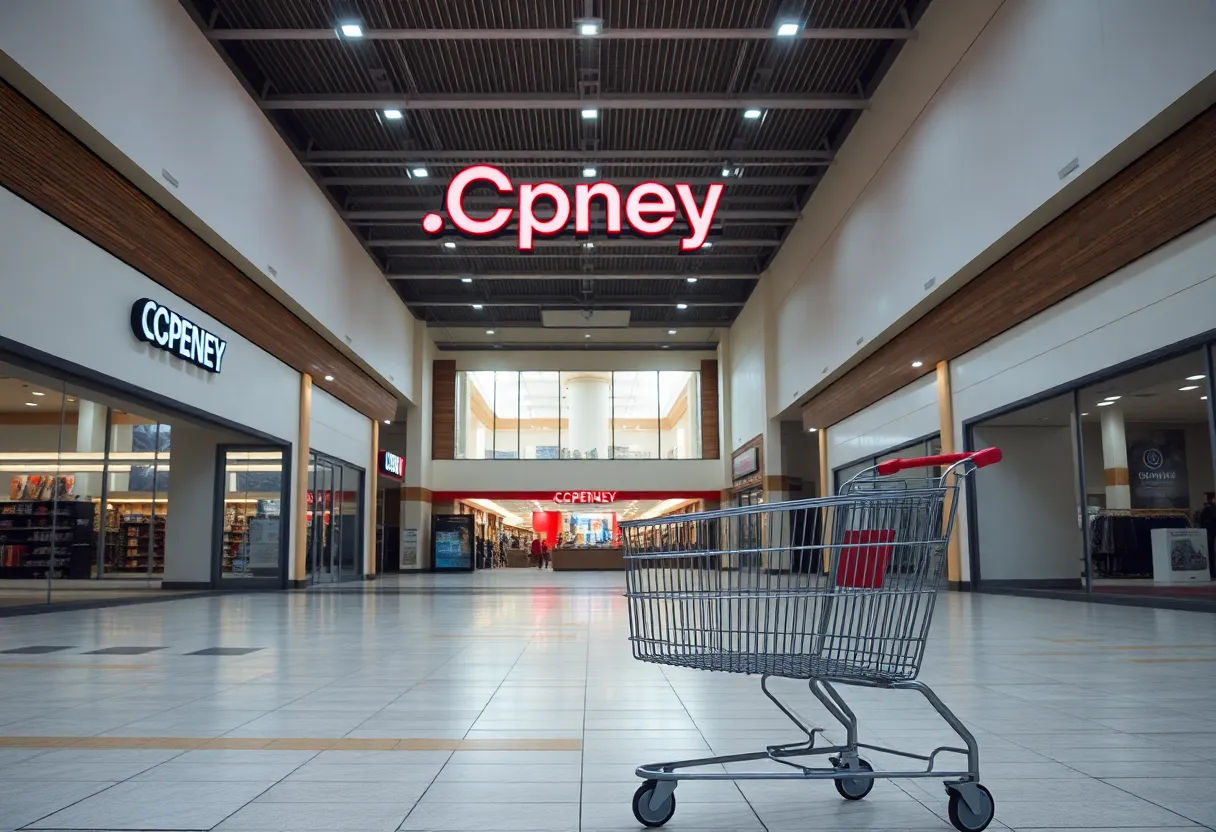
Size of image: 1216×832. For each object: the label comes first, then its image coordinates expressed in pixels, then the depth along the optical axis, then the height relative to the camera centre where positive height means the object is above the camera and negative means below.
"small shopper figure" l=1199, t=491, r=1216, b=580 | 10.03 -0.02
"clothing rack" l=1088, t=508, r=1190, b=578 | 11.06 -0.25
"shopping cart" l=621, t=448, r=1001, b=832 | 2.35 -0.16
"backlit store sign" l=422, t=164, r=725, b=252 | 14.39 +4.88
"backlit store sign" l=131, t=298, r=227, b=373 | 10.32 +2.28
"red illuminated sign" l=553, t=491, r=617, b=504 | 28.50 +0.82
